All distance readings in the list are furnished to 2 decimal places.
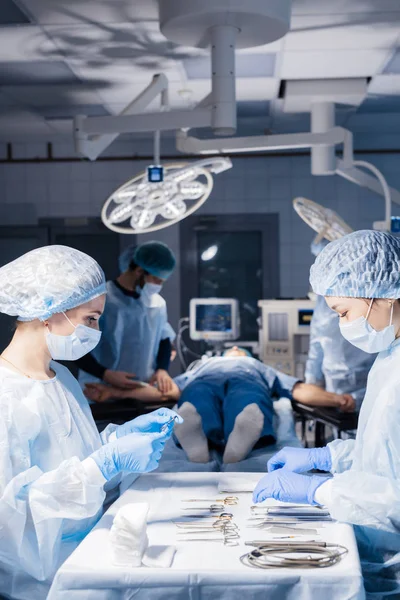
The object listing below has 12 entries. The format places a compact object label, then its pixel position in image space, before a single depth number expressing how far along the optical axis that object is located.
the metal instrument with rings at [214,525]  1.65
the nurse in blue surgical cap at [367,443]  1.61
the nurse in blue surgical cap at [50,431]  1.65
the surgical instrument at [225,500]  1.84
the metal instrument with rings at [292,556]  1.43
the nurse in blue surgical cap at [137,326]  3.95
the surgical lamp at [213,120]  2.80
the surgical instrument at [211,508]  1.78
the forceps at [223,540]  1.56
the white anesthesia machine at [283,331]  5.16
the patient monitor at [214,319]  5.28
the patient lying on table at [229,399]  2.98
